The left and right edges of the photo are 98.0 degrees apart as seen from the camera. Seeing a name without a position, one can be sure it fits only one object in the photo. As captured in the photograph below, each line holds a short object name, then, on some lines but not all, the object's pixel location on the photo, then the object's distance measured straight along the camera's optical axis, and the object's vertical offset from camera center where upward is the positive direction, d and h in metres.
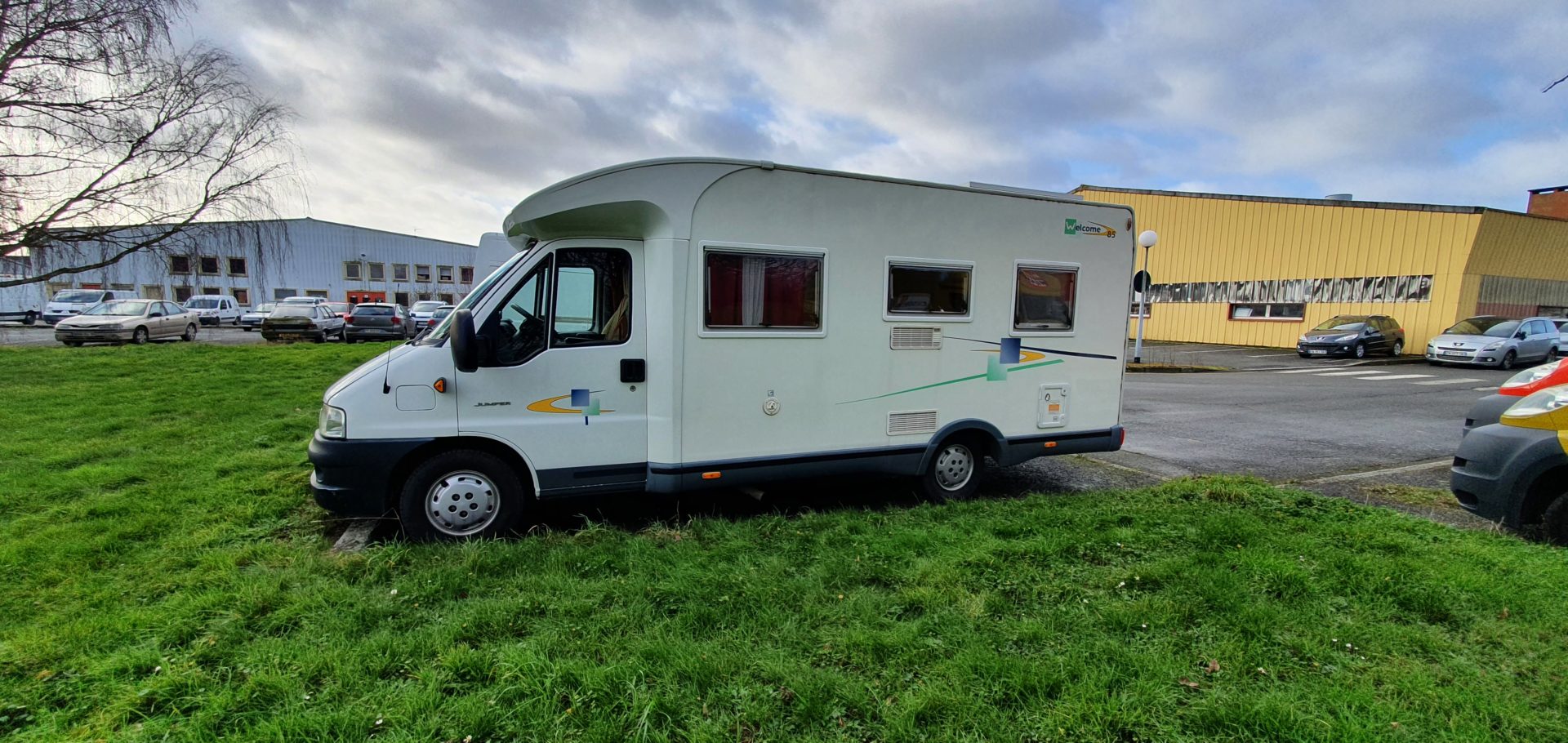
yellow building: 21.84 +2.39
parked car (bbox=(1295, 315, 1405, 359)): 20.86 -0.20
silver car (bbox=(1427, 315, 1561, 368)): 18.45 -0.23
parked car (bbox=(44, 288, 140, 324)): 26.50 -0.16
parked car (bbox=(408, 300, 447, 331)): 30.02 -0.11
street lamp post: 16.50 +2.11
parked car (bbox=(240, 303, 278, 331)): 31.38 -0.67
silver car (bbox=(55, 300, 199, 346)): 18.11 -0.67
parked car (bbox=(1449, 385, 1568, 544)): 4.14 -0.83
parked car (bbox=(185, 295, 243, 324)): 31.08 -0.32
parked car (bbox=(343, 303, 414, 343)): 22.77 -0.59
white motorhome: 4.35 -0.24
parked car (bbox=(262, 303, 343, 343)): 21.95 -0.66
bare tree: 10.84 +2.96
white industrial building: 46.01 +2.70
